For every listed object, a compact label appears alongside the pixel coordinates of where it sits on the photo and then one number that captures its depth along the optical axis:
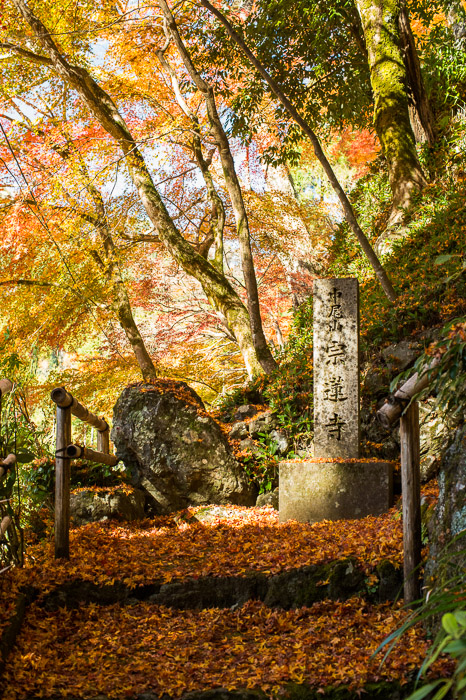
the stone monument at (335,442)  5.38
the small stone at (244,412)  7.85
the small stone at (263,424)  7.25
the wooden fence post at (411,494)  3.11
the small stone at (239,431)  7.35
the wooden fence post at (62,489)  3.90
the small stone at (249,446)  7.04
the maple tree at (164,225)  8.68
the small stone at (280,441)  6.97
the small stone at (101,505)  5.43
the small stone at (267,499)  6.66
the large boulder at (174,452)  6.43
